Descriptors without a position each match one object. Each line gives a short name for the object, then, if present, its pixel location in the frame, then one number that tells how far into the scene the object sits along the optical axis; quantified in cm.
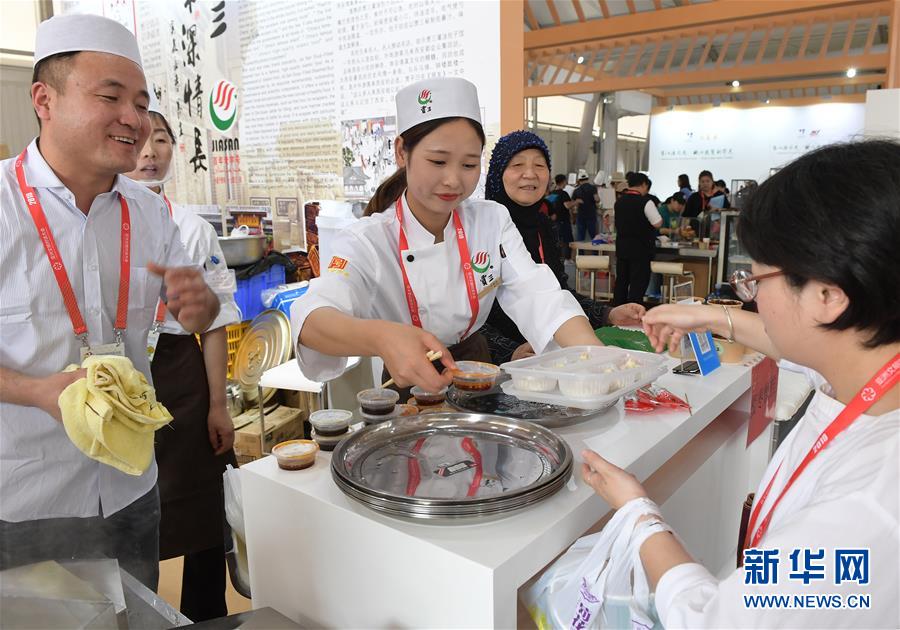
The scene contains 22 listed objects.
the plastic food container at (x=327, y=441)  125
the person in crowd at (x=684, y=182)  992
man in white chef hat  136
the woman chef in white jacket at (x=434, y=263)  157
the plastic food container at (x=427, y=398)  146
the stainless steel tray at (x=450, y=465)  93
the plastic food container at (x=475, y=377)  141
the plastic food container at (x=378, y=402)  134
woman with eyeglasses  71
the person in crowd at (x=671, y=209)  898
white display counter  89
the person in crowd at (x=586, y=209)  941
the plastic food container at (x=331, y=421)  126
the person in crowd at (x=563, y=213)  851
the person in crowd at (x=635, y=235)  691
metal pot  372
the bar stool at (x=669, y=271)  730
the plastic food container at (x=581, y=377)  125
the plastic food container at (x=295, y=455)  117
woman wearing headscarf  256
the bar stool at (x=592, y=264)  793
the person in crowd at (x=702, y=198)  899
